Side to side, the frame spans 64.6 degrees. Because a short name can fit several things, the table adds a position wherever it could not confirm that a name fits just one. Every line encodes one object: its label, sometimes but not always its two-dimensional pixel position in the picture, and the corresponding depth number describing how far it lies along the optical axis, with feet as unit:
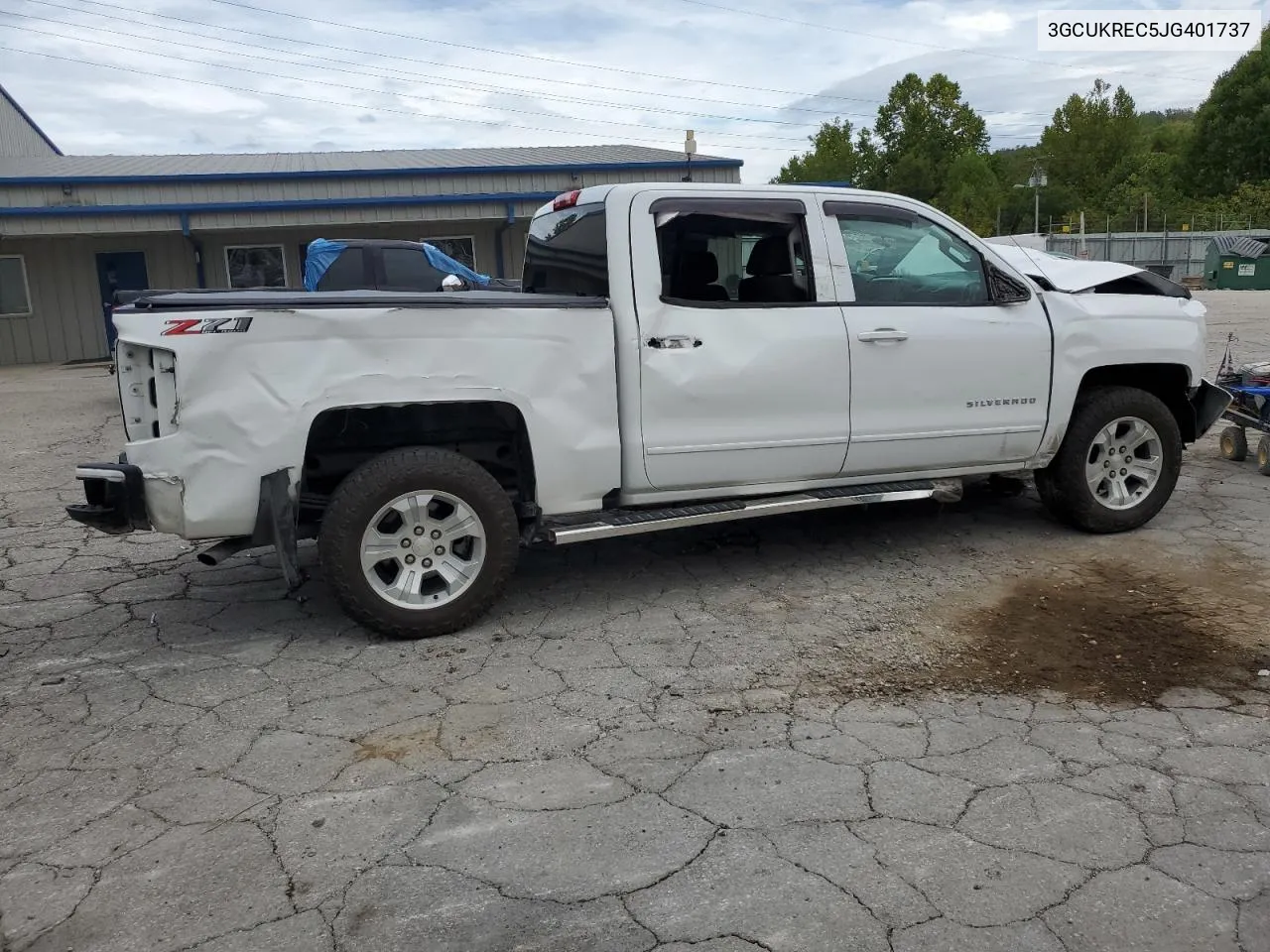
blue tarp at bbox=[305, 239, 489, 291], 41.55
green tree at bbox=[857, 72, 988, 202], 230.89
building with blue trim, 61.46
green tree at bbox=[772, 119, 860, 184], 237.45
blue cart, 23.62
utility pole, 167.48
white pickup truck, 13.61
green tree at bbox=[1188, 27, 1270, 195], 188.03
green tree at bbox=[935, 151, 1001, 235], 203.82
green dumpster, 104.78
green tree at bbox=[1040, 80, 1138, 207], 223.10
